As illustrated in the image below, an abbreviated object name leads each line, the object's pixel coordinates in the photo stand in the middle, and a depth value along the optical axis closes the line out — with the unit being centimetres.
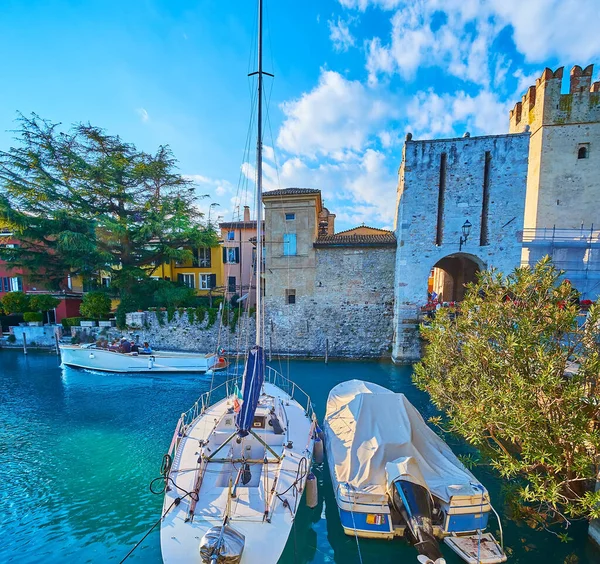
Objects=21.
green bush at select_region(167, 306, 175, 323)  2019
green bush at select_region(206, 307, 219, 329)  1967
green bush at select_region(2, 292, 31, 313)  2256
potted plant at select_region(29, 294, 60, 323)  2258
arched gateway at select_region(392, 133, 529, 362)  1611
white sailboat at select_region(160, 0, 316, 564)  426
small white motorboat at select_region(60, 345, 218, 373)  1661
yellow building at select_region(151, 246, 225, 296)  2656
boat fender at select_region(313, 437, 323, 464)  758
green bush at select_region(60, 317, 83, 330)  2191
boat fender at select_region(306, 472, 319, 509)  575
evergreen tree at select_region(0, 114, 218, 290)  2055
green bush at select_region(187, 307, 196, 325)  1988
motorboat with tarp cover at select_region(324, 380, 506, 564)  498
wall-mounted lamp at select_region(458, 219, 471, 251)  1645
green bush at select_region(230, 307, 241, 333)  1959
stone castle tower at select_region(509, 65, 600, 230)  1916
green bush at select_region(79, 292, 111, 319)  2137
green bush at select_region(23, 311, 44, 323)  2248
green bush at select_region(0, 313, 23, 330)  2381
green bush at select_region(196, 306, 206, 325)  1977
